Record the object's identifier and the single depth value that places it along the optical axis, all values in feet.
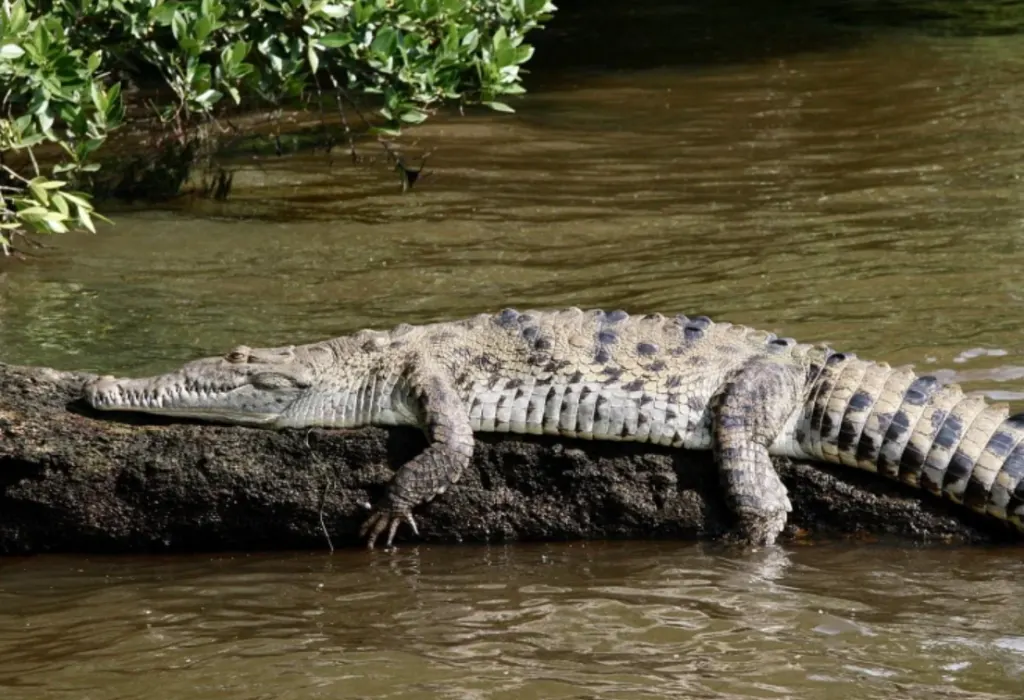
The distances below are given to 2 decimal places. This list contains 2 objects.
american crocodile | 34.71
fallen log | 35.42
